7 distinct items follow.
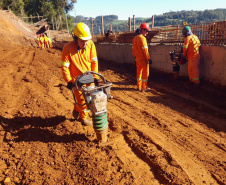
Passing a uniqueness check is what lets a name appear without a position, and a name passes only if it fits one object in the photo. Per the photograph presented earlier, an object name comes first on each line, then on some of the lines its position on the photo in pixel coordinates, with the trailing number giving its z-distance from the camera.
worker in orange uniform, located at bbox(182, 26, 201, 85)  6.63
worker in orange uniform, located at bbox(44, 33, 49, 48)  22.93
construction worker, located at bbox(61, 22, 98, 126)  3.52
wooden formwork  6.76
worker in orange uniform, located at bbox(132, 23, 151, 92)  6.39
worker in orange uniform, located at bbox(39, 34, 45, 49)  21.90
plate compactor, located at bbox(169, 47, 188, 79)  7.09
